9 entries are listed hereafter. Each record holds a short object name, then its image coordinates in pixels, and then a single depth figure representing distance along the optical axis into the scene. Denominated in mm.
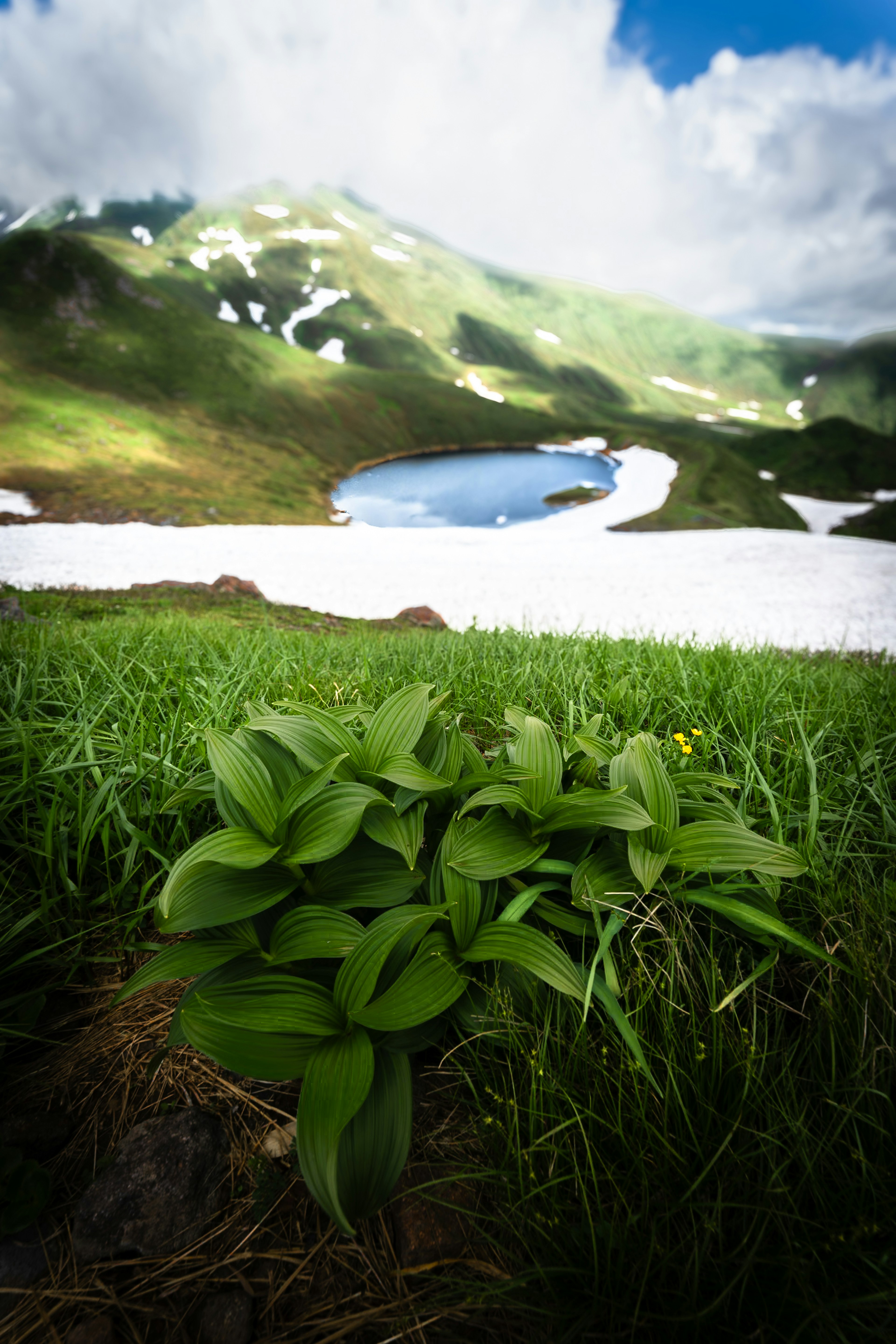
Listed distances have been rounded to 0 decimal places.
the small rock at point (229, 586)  10695
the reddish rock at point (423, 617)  10125
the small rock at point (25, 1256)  1000
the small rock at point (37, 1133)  1136
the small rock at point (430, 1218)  1008
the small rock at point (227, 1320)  913
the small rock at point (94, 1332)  895
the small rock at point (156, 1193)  1021
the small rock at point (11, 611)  5129
